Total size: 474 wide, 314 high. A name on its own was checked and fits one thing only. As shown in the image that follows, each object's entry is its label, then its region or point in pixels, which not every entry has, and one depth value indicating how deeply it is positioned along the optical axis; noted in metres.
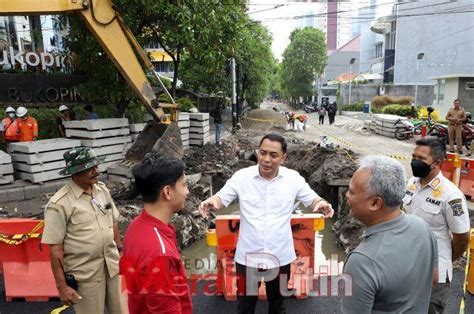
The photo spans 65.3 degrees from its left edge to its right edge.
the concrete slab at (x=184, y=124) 10.95
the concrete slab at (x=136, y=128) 9.28
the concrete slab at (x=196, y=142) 11.84
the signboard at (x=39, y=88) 10.94
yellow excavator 5.88
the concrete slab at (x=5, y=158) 7.07
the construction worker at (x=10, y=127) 7.84
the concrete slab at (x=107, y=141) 8.19
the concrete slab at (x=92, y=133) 8.18
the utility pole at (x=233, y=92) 16.55
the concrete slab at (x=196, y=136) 11.81
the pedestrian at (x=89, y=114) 9.41
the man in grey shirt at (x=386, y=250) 1.46
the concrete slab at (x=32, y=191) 7.16
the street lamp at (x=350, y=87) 36.03
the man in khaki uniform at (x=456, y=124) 11.91
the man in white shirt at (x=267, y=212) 2.75
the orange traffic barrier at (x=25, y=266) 3.93
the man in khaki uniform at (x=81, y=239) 2.50
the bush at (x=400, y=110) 22.67
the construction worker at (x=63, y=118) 8.95
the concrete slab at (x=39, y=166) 7.24
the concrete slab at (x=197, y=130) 11.72
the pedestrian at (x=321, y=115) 25.92
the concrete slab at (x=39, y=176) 7.28
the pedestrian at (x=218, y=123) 13.45
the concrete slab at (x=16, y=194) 6.96
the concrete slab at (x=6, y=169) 7.05
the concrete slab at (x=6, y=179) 7.08
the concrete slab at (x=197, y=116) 11.48
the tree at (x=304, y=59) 45.56
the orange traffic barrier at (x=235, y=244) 3.81
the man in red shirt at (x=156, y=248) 1.61
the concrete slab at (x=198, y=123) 11.56
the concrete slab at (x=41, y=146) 7.20
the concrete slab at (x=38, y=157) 7.19
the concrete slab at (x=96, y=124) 8.13
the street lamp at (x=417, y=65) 26.88
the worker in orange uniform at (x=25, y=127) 7.81
